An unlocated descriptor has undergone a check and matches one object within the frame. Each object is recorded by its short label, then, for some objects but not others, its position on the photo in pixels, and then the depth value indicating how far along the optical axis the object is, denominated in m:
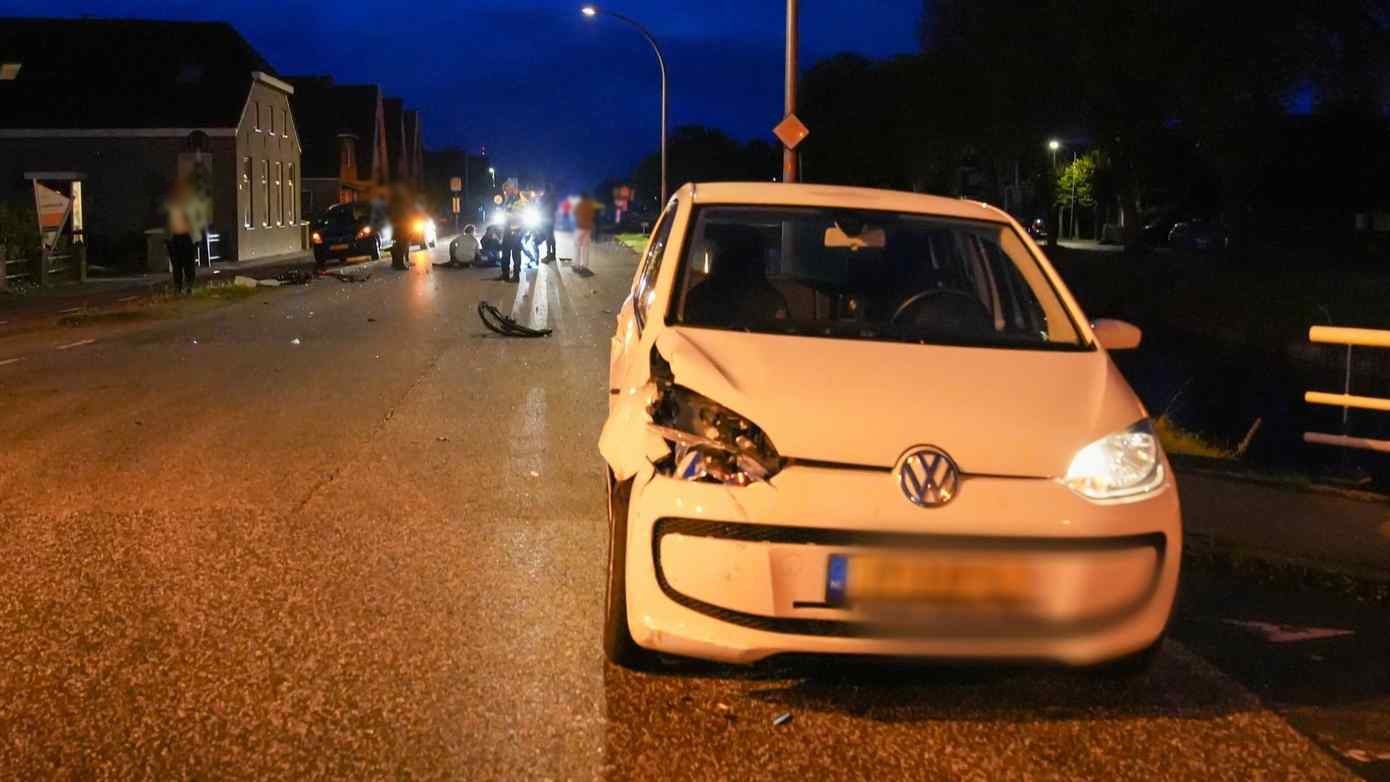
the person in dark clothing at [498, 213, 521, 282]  29.38
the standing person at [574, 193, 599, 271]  16.77
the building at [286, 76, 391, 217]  49.97
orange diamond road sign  19.78
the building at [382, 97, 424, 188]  32.51
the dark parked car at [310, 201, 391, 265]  35.12
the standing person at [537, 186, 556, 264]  25.54
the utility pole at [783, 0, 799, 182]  19.93
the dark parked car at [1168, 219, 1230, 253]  56.53
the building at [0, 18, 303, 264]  38.69
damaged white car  4.13
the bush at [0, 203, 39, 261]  26.67
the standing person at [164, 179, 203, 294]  21.59
